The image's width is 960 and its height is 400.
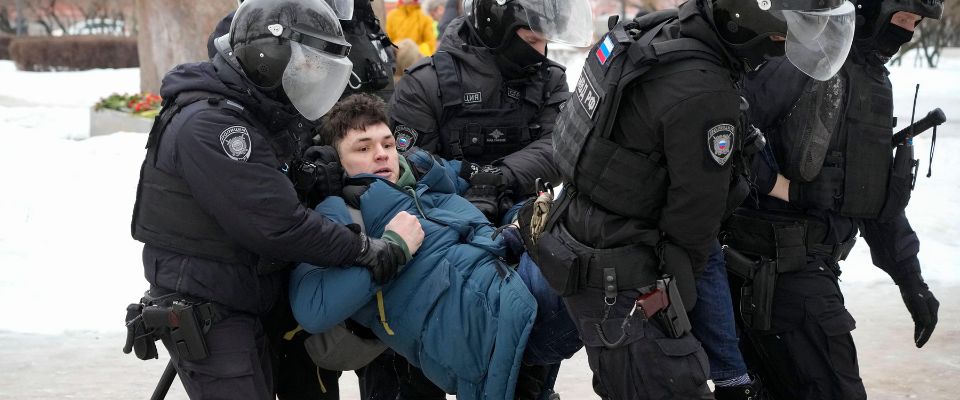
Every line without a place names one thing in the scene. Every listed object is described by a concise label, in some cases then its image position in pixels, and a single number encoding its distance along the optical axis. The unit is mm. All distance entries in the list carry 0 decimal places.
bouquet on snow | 11555
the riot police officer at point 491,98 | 4297
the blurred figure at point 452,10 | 11070
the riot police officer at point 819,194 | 3670
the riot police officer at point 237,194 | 3197
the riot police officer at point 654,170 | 2893
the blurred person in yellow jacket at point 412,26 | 11312
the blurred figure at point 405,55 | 8781
